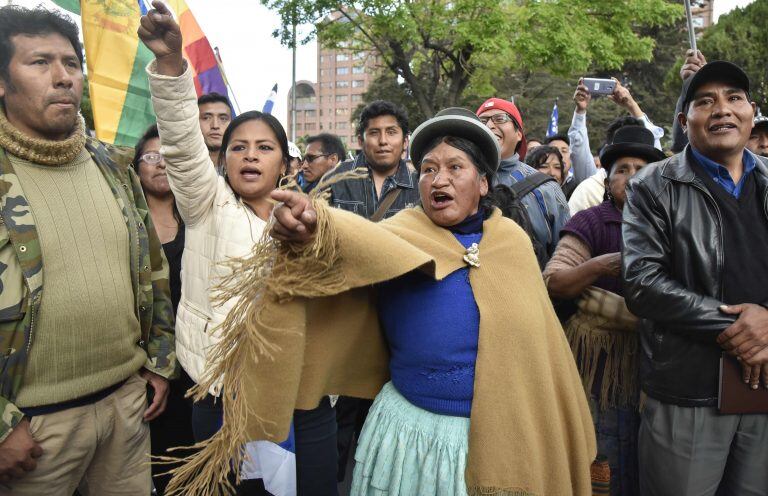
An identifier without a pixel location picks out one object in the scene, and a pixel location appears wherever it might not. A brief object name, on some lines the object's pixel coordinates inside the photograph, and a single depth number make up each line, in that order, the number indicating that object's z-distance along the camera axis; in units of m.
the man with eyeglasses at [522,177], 3.63
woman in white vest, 2.45
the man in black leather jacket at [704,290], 2.40
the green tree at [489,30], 14.25
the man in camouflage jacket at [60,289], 2.12
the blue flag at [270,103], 5.87
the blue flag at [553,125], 11.09
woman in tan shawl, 1.73
